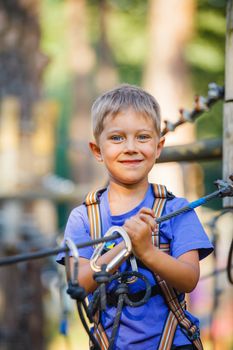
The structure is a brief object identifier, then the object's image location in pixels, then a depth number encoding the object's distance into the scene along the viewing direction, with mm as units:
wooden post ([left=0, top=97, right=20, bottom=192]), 11258
